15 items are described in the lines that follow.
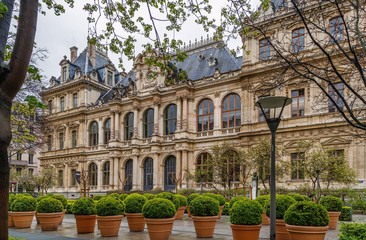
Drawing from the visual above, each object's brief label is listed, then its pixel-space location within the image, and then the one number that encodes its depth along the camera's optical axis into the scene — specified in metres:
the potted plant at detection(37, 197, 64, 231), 13.01
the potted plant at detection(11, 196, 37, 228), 13.95
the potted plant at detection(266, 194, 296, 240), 10.23
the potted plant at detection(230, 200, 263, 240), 9.32
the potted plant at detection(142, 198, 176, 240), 10.30
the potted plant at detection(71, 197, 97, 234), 12.32
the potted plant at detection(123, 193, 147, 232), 12.56
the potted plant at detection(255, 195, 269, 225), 12.82
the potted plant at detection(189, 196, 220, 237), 11.22
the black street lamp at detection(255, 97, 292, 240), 8.00
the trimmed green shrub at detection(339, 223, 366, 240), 6.64
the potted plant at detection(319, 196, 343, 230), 13.27
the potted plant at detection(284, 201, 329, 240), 8.20
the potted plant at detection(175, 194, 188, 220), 17.36
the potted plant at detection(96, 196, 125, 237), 11.50
